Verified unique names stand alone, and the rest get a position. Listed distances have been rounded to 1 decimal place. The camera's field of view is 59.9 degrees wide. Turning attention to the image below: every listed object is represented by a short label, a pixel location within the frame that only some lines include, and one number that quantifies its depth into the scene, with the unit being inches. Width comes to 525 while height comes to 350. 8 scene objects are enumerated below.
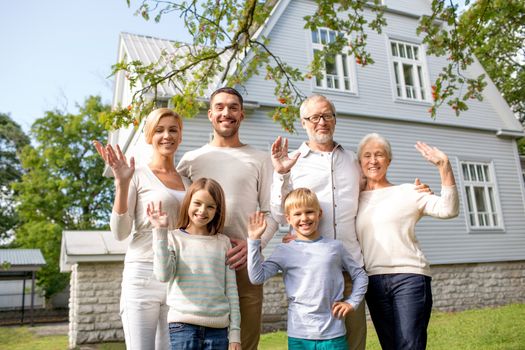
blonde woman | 102.7
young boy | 105.0
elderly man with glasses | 115.4
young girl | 99.3
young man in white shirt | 115.0
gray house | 457.4
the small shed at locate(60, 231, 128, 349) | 358.0
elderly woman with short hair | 110.6
